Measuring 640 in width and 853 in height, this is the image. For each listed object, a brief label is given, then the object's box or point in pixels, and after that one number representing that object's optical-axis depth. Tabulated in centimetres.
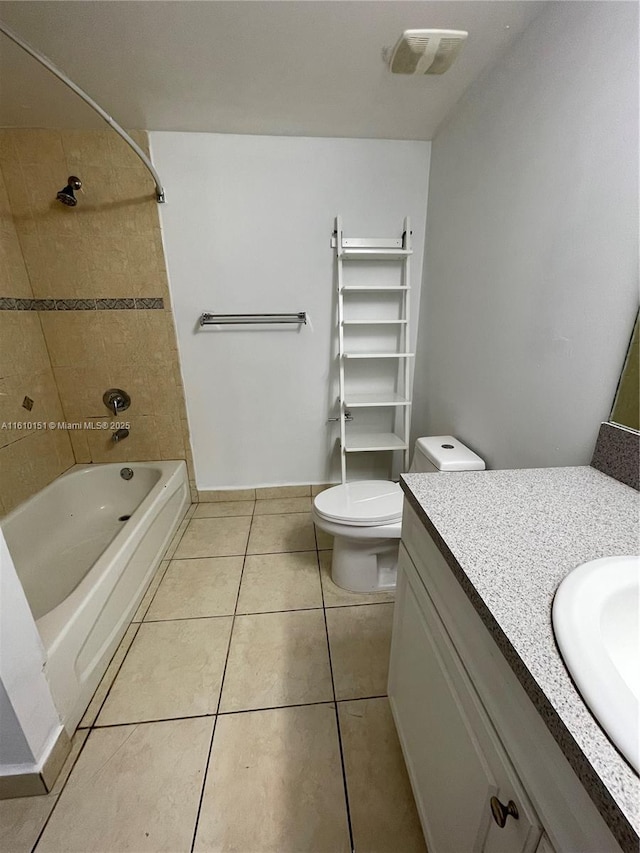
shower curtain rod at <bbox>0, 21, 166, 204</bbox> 91
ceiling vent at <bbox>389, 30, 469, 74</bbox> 109
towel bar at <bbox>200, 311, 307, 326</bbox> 199
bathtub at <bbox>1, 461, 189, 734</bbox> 109
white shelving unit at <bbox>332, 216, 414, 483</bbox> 190
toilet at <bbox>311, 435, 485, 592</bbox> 143
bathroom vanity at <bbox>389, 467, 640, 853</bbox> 36
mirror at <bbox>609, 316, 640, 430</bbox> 83
